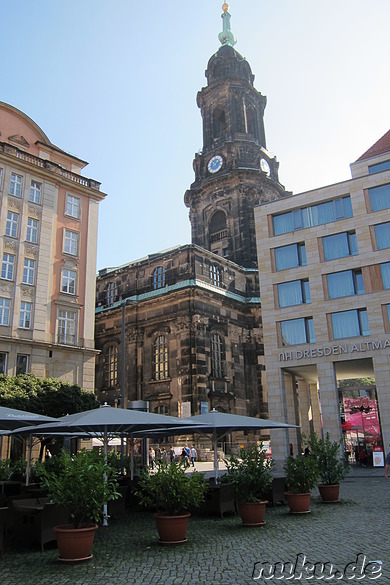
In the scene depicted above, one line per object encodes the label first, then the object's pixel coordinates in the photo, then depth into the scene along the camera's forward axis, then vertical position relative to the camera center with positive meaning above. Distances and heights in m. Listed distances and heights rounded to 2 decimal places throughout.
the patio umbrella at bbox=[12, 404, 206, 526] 12.59 +0.79
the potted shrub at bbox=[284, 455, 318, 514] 13.59 -0.80
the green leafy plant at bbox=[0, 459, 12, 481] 17.75 -0.48
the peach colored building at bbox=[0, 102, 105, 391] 32.06 +13.03
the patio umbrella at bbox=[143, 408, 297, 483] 14.69 +0.77
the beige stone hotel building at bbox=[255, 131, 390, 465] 31.95 +9.59
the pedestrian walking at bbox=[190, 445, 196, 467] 36.72 -0.22
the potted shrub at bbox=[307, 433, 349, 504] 15.78 -0.66
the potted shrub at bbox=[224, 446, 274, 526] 11.99 -0.82
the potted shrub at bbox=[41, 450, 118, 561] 8.84 -0.75
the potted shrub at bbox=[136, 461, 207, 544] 10.05 -0.85
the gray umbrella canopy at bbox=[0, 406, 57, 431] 13.69 +1.00
